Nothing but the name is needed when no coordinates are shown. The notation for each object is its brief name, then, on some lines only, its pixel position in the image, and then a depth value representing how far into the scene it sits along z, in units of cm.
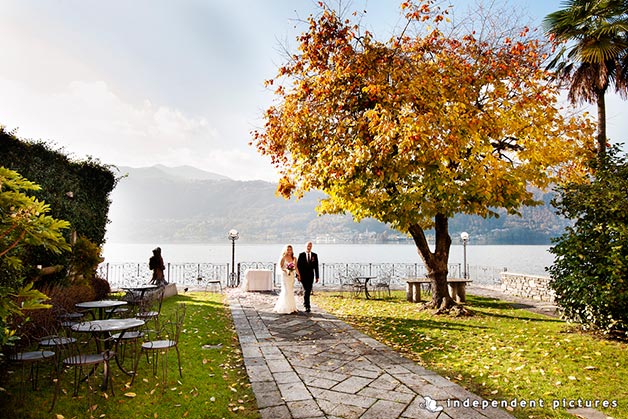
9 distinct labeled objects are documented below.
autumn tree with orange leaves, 790
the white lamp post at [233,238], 1766
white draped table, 1535
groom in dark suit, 1020
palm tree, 891
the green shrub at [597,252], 692
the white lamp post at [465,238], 1835
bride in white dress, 1006
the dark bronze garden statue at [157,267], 1294
